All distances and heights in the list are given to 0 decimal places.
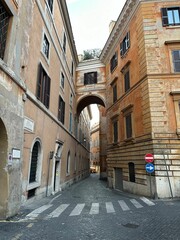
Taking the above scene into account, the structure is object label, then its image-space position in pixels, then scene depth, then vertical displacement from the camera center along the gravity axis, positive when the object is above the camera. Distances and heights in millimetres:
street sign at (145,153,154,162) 9882 +118
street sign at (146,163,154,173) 9696 -390
